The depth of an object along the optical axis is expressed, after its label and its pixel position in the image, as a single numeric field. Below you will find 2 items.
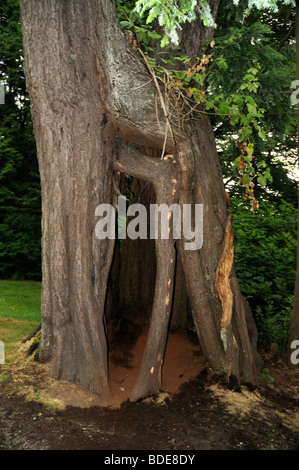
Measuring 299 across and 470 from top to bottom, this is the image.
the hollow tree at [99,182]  4.56
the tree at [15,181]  13.63
